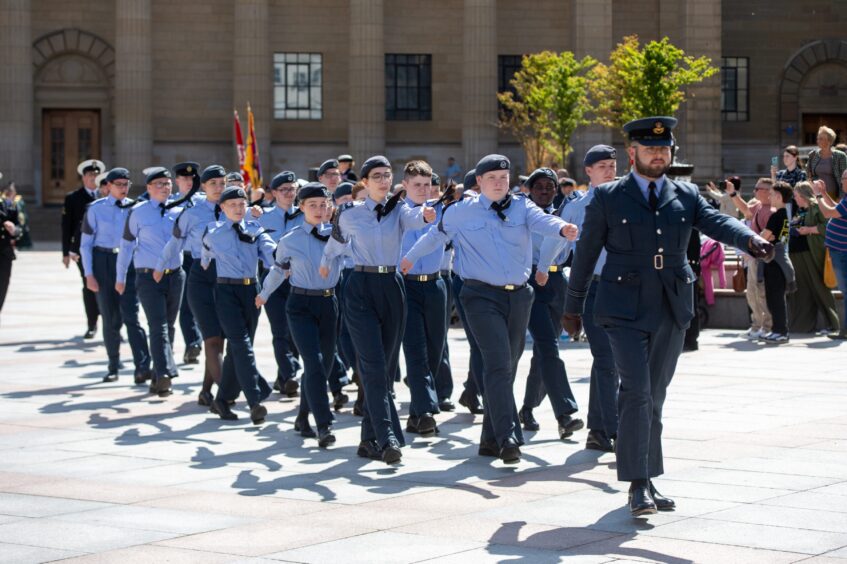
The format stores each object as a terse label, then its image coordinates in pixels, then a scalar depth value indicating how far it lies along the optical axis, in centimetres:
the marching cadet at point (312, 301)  1181
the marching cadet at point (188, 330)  1803
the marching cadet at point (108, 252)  1647
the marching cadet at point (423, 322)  1228
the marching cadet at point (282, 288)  1427
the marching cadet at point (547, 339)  1208
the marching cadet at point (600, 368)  1124
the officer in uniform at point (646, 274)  897
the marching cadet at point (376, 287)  1123
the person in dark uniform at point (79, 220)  2066
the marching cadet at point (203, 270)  1394
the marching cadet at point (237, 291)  1313
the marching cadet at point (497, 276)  1085
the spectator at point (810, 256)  2078
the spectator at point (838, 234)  1933
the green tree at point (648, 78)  3644
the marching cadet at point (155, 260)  1541
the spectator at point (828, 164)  2133
